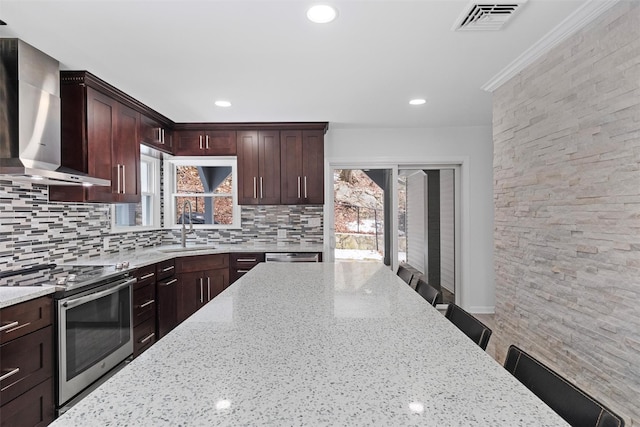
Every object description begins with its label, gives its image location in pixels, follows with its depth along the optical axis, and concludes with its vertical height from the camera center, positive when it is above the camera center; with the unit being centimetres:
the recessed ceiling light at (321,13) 174 +105
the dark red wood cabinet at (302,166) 411 +59
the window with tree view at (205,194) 443 +28
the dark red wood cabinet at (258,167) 413 +58
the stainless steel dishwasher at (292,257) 396 -48
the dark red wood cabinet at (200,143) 416 +88
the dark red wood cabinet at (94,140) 263 +62
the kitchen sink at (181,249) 379 -38
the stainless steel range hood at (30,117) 208 +65
